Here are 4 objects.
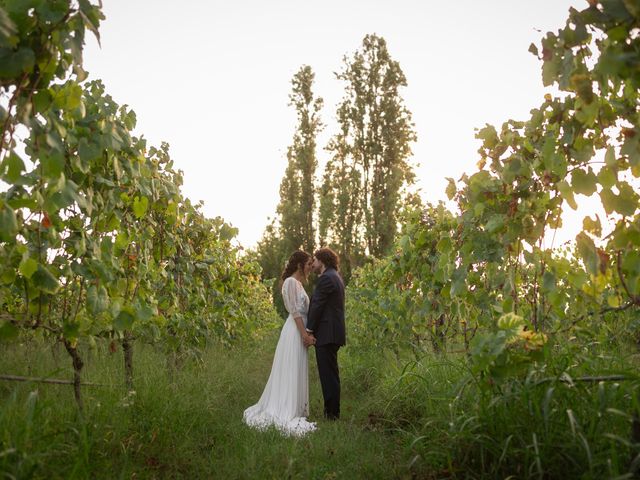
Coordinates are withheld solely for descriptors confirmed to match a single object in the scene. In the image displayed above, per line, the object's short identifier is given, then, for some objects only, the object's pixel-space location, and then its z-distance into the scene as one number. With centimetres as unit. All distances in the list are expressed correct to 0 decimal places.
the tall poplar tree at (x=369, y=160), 2497
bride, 587
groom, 586
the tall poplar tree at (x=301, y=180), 2827
